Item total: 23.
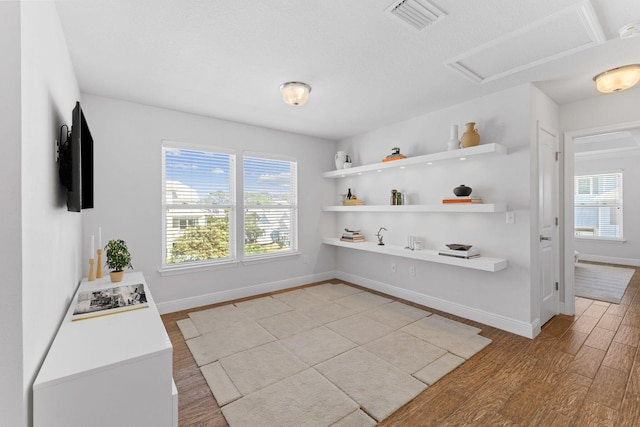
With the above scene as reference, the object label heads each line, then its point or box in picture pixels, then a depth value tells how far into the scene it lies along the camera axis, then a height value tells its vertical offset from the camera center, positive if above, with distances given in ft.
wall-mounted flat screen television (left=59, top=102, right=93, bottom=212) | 5.11 +0.98
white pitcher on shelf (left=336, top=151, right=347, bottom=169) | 15.76 +3.04
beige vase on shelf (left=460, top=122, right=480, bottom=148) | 10.17 +2.72
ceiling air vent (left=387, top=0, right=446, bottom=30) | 5.73 +4.17
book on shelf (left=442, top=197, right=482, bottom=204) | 10.32 +0.46
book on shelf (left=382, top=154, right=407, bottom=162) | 12.71 +2.51
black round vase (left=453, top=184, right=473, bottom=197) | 10.48 +0.80
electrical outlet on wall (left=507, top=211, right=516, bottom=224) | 9.72 -0.17
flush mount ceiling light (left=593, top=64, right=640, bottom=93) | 8.12 +3.88
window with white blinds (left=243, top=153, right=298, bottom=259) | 14.03 +0.39
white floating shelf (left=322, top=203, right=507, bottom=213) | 9.61 +0.20
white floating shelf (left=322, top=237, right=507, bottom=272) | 9.57 -1.70
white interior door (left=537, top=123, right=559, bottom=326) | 10.02 -0.39
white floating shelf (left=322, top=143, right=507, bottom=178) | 9.53 +2.15
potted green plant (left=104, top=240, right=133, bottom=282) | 8.40 -1.35
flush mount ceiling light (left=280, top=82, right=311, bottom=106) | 9.13 +3.91
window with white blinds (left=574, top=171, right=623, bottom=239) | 21.02 +0.47
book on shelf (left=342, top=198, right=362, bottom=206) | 15.53 +0.60
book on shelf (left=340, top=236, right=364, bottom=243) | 15.16 -1.39
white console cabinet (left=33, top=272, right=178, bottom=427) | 3.75 -2.34
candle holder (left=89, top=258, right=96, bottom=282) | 8.69 -1.74
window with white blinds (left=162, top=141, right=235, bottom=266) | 11.85 +0.42
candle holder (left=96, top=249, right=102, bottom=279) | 8.97 -1.69
